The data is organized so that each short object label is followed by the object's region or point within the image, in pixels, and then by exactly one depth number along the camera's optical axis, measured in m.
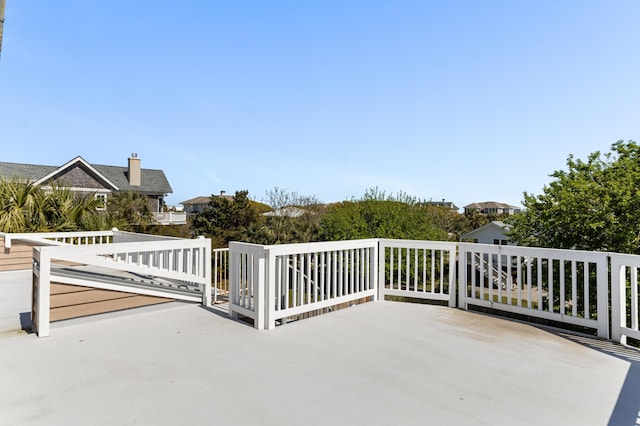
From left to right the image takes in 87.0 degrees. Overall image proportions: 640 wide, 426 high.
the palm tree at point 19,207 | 7.66
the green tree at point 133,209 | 14.18
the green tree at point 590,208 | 4.52
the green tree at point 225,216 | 19.05
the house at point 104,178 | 20.05
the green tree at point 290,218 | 13.62
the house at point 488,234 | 22.44
